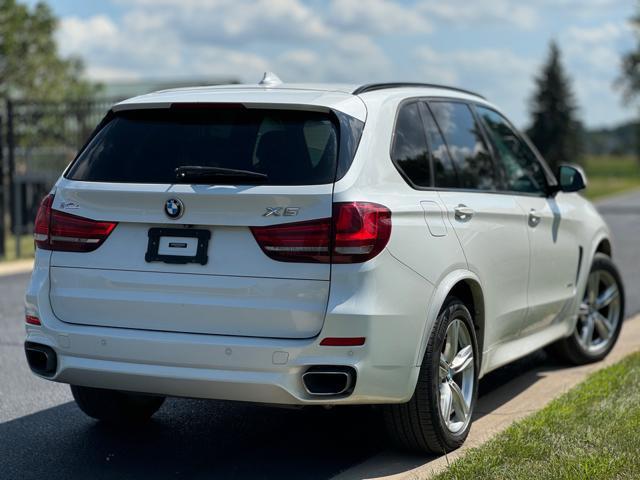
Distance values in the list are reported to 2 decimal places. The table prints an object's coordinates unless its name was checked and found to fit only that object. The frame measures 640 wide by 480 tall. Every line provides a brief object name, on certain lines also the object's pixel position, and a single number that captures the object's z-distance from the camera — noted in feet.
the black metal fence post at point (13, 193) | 57.21
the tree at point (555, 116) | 307.58
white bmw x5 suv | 15.07
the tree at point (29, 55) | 151.02
